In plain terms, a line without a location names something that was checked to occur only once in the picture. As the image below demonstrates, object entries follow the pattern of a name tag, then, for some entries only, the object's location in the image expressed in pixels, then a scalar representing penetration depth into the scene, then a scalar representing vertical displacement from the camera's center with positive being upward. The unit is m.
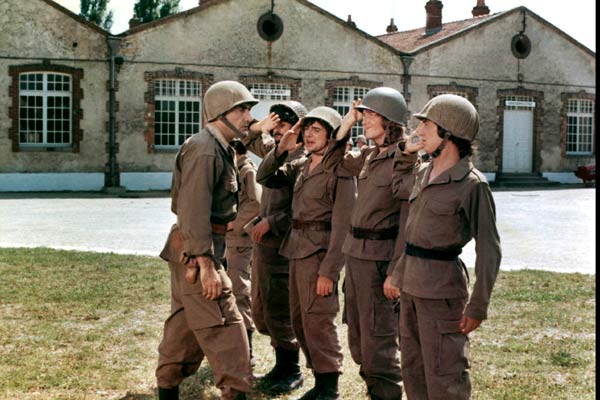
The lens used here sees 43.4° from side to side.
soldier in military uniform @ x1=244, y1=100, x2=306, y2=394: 5.88 -0.83
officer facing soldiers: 4.37 -0.51
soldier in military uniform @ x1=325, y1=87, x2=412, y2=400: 4.88 -0.48
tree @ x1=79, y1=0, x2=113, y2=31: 46.97 +10.14
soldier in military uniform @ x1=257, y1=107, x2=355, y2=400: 5.26 -0.53
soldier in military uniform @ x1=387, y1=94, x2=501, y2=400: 3.92 -0.45
